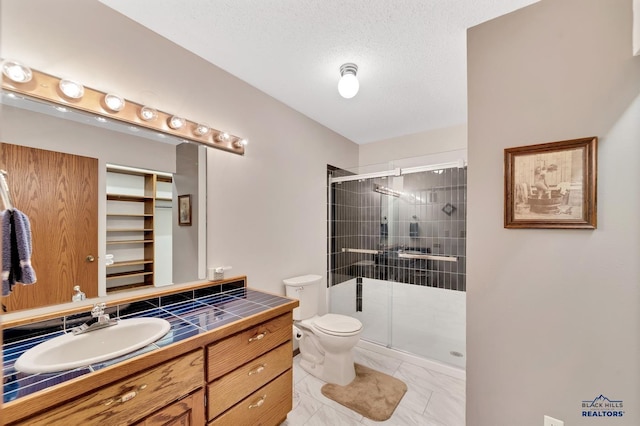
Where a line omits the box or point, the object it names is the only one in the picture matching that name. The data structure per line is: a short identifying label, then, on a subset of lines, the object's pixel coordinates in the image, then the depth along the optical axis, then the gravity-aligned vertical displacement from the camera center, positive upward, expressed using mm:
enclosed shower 2896 -461
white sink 1119 -579
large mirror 1386 +76
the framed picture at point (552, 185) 1384 +142
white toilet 2322 -989
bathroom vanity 1041 -671
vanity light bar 1370 +570
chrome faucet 1393 -536
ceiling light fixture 1979 +869
